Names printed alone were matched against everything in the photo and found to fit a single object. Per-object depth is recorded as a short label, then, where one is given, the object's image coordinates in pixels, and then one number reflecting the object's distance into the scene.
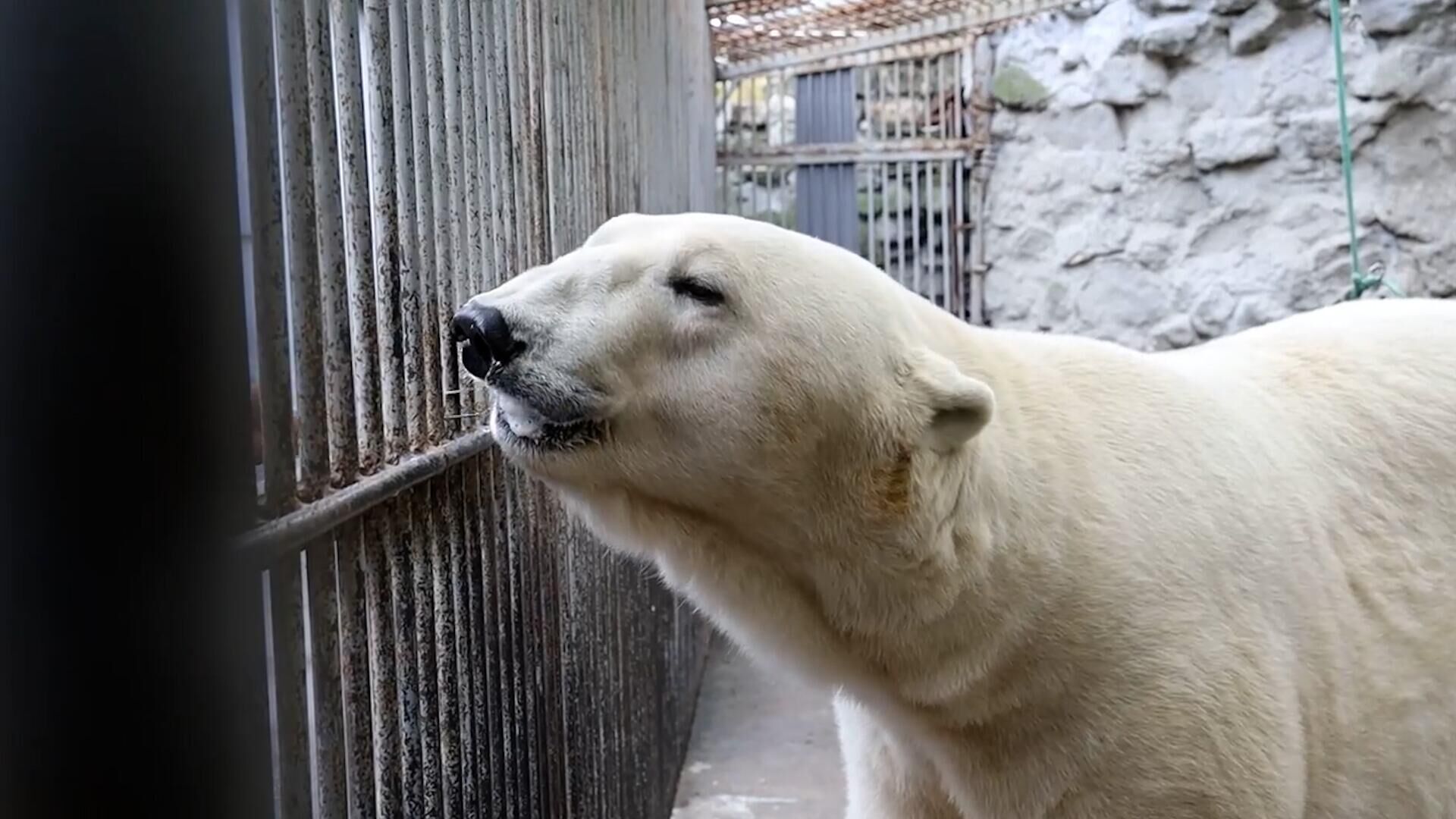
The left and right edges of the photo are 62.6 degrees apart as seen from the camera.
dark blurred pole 0.62
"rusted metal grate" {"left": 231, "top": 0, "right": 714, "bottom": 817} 1.27
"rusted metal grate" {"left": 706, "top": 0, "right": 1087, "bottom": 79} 6.57
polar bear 1.69
